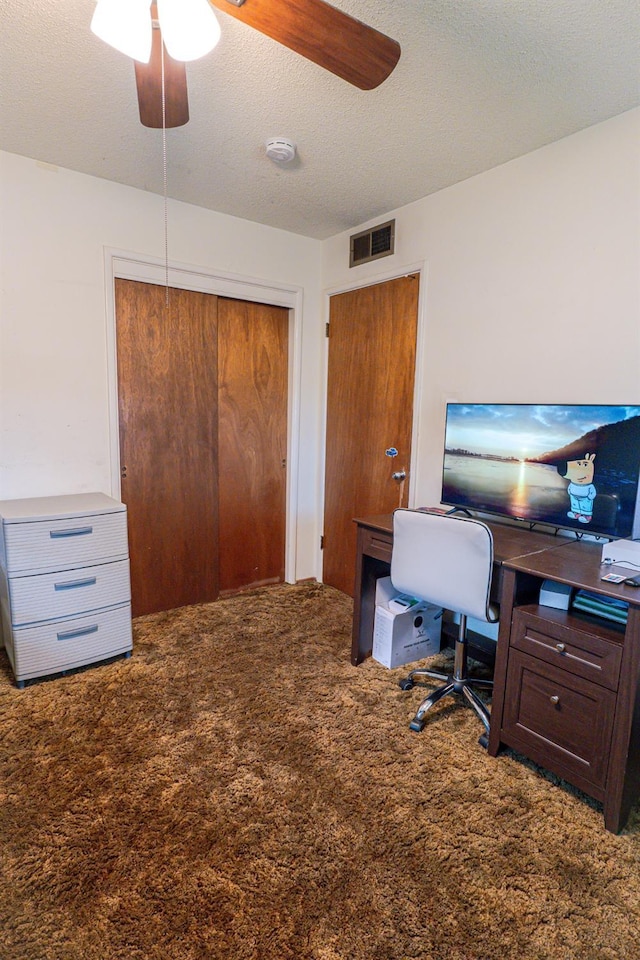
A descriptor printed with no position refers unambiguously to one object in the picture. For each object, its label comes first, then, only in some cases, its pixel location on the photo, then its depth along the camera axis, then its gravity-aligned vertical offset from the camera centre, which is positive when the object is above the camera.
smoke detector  2.14 +1.19
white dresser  2.17 -0.83
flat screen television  1.83 -0.19
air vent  2.92 +1.07
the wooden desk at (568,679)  1.48 -0.87
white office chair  1.79 -0.60
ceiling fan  1.09 +0.92
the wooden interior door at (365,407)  2.90 +0.05
